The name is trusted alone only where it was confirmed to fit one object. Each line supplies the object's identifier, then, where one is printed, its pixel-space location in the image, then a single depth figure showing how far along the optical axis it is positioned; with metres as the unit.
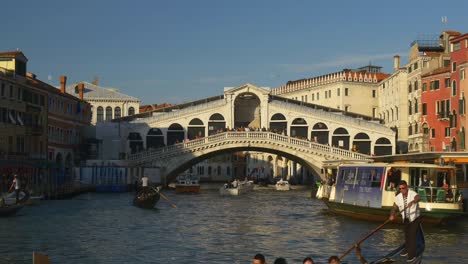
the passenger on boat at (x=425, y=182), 25.32
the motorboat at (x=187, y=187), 49.91
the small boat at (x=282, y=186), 56.88
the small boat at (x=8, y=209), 27.77
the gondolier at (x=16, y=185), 29.39
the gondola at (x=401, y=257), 14.25
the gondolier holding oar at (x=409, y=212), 14.45
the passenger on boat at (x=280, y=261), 11.37
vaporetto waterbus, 24.58
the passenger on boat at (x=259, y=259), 11.52
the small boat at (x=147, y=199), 34.06
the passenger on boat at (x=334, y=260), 12.14
